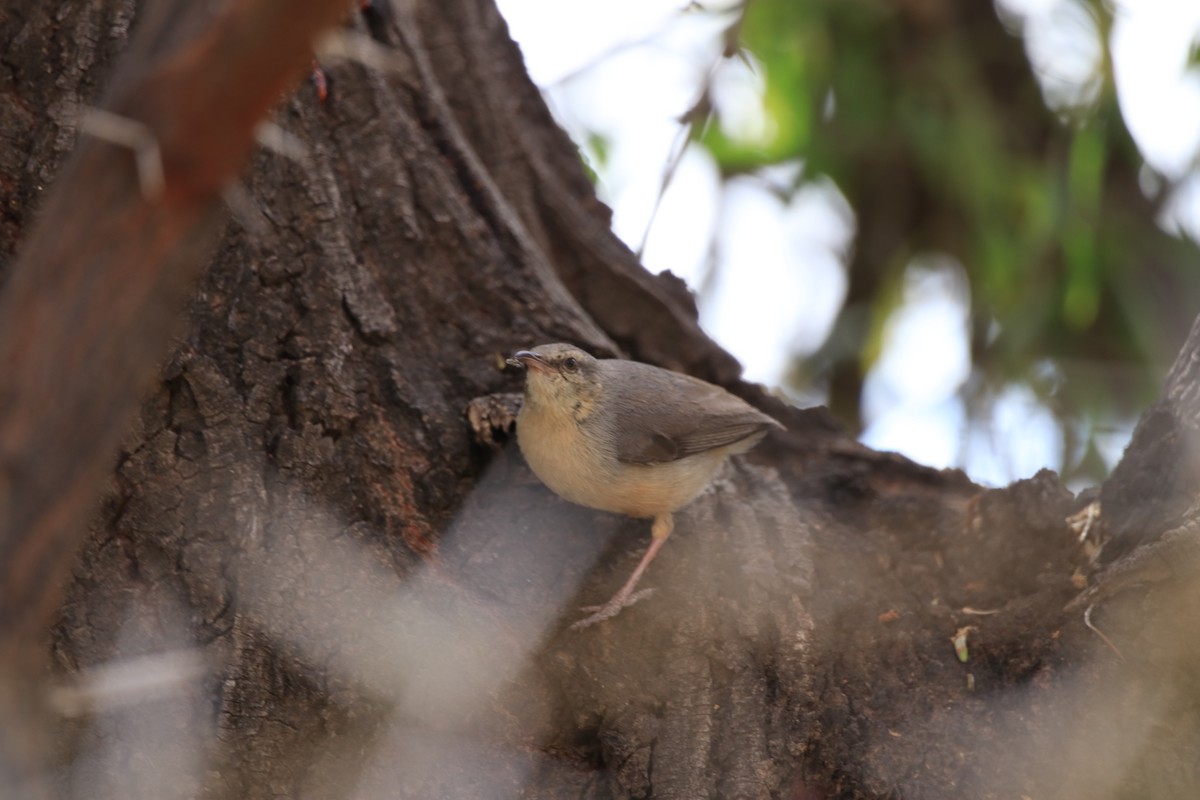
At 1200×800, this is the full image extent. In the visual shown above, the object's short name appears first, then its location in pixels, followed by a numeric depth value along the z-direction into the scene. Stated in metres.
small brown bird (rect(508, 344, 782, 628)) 7.46
